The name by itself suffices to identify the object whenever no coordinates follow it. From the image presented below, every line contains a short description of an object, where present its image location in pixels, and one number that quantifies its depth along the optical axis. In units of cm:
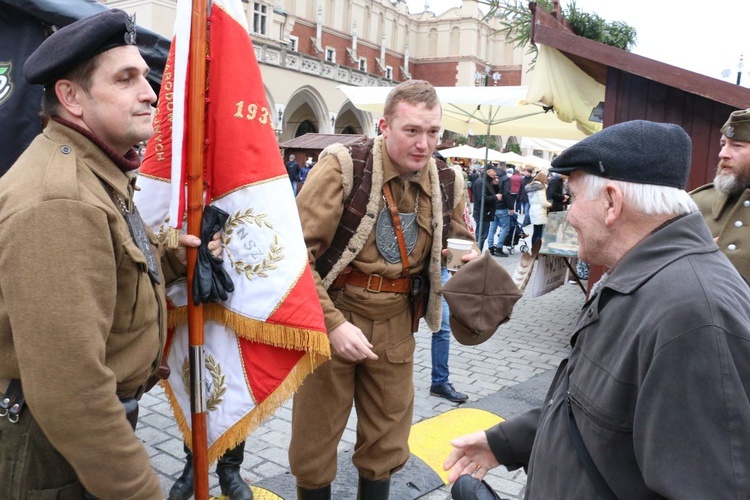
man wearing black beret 153
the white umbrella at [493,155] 2345
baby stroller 1519
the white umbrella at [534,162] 2784
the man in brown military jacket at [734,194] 367
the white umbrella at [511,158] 2515
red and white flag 236
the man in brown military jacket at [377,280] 285
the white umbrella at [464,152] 2302
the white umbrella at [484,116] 852
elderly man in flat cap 127
